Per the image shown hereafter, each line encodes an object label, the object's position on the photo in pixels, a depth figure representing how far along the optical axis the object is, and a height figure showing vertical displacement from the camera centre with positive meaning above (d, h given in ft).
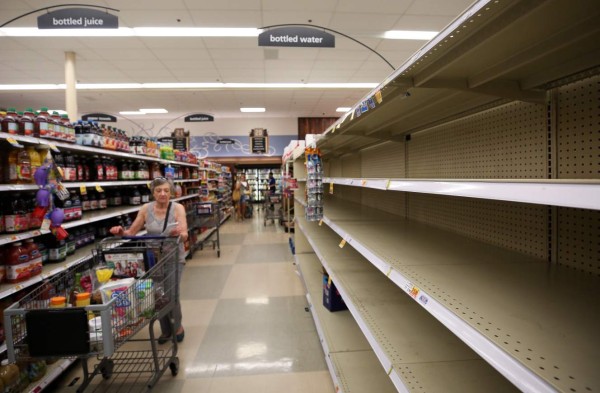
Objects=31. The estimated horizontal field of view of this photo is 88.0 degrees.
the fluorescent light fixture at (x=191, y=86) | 26.11 +8.55
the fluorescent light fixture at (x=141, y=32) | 16.72 +8.51
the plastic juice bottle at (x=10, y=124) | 7.20 +1.53
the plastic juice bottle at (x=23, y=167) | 7.19 +0.52
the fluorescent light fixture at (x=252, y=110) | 35.97 +8.60
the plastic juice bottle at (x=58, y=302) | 5.35 -1.96
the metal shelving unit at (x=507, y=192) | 2.46 -0.12
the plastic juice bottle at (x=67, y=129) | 8.80 +1.70
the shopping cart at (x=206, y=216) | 19.27 -1.96
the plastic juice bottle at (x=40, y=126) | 7.93 +1.60
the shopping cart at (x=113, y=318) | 4.96 -2.33
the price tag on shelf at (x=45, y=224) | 7.46 -0.87
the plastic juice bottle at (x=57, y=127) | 8.34 +1.66
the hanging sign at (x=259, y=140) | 39.58 +5.47
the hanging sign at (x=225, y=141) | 39.56 +5.47
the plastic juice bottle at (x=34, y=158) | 7.54 +0.76
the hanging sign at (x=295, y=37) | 12.75 +6.00
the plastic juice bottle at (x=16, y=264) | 6.91 -1.68
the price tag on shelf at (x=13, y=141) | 6.43 +1.01
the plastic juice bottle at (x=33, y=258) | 7.31 -1.65
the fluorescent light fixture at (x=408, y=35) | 17.94 +8.49
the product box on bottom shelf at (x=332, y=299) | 8.86 -3.43
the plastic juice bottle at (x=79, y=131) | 10.02 +1.87
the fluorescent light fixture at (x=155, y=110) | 34.53 +8.50
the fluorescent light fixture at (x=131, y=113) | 35.81 +8.58
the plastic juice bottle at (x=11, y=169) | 7.04 +0.46
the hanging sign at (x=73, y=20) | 11.25 +6.09
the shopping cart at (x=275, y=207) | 32.82 -2.73
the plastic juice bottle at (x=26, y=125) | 7.70 +1.60
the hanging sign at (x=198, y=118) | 29.89 +6.47
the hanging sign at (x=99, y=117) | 27.61 +6.52
